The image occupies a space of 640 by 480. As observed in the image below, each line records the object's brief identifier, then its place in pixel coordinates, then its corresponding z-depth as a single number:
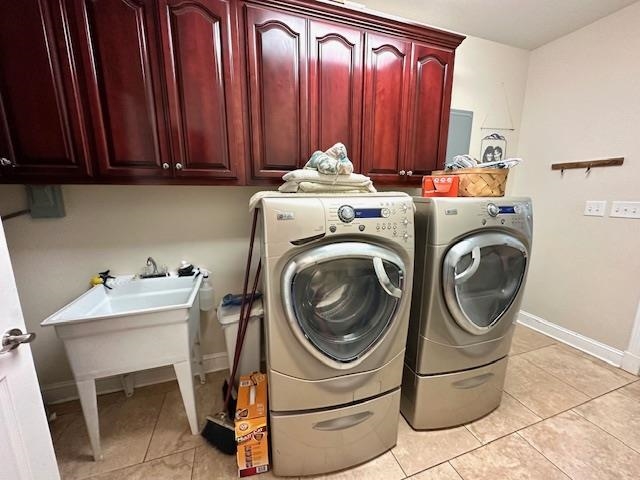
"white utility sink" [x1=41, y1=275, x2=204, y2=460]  1.07
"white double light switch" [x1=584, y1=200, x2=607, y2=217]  1.90
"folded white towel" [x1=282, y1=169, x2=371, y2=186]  1.18
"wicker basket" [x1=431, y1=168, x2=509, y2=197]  1.31
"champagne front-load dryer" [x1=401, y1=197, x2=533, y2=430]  1.14
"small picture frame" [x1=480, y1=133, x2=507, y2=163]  2.32
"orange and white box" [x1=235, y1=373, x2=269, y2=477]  1.09
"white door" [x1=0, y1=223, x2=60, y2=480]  0.63
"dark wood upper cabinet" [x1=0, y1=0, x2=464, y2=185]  1.08
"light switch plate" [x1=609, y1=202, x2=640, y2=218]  1.74
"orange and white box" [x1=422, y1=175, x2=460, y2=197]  1.36
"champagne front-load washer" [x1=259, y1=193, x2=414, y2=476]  0.92
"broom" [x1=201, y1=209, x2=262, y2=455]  1.23
